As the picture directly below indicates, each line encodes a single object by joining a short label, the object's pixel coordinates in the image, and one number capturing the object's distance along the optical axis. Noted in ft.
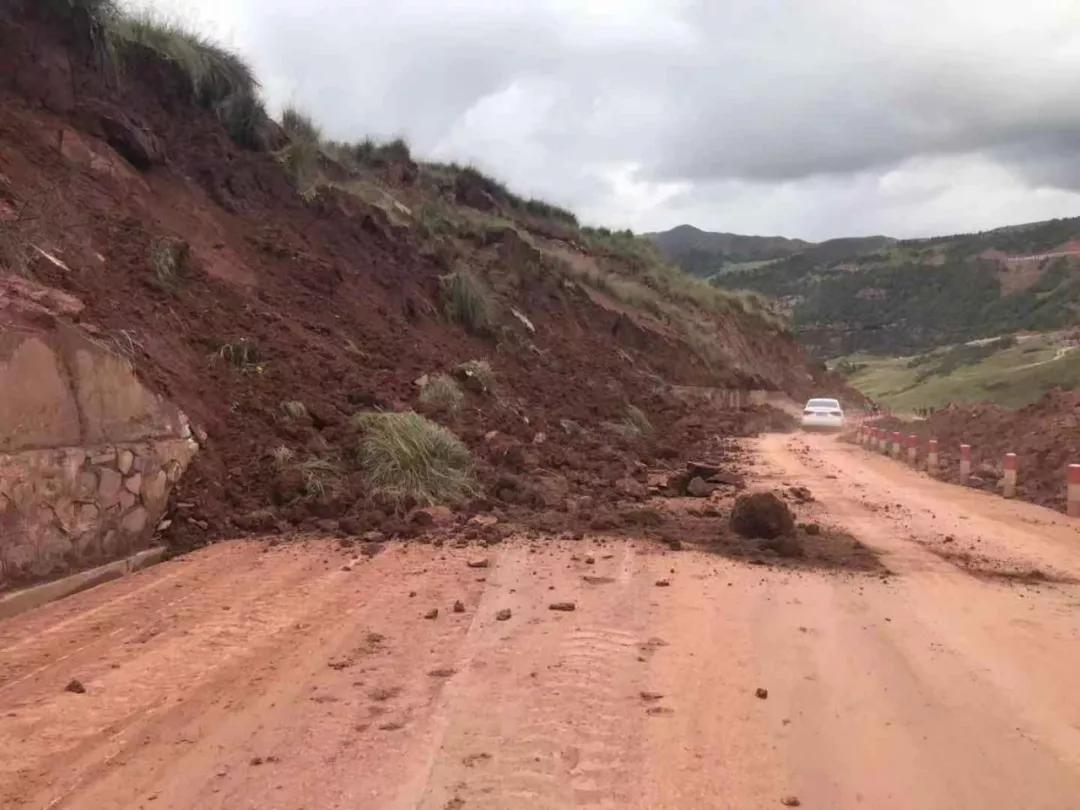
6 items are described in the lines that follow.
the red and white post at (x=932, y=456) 63.46
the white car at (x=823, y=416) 112.78
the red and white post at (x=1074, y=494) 42.14
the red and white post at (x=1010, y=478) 49.60
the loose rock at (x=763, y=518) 31.78
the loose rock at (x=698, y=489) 43.11
